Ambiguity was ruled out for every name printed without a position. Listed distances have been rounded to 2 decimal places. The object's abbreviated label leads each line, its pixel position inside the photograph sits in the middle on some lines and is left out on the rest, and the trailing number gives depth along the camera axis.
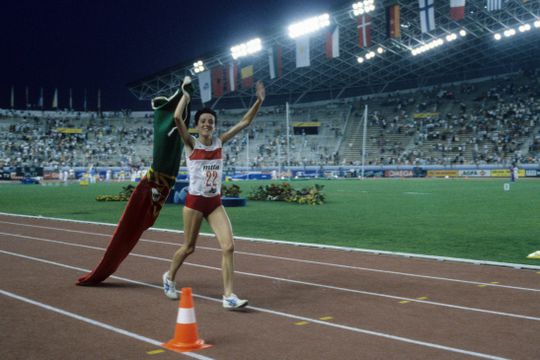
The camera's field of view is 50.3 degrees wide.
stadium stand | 58.72
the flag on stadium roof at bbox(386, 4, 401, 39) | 37.06
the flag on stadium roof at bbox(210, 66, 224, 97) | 48.06
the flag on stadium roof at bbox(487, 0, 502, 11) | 30.98
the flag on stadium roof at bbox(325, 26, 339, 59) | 38.96
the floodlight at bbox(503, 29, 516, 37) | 49.28
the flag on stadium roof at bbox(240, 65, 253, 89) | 47.72
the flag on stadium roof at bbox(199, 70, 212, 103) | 48.76
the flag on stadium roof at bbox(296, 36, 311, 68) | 39.62
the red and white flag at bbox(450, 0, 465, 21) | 29.31
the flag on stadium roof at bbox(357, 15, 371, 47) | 37.19
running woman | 6.48
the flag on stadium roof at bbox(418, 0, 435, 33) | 32.28
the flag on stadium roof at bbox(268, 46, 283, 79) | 44.47
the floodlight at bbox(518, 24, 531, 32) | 47.16
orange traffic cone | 4.86
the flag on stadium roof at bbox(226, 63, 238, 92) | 47.00
